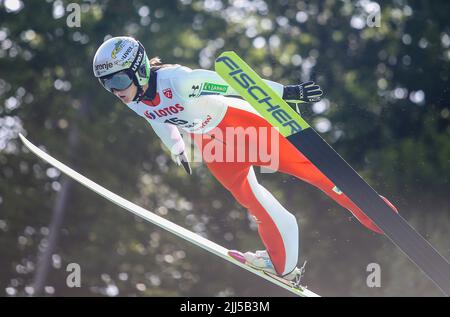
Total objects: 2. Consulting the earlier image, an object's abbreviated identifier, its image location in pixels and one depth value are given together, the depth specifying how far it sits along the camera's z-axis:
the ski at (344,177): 11.81
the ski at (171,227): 13.21
